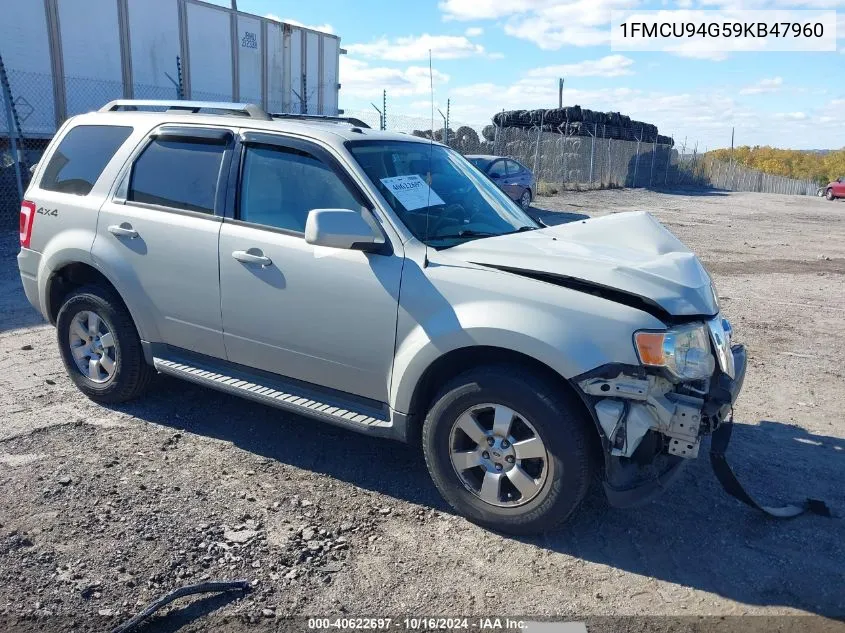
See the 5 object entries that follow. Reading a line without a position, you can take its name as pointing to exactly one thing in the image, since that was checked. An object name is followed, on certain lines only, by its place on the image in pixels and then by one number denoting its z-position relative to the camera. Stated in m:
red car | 38.16
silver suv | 3.32
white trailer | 12.76
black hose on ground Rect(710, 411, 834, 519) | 3.65
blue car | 17.55
